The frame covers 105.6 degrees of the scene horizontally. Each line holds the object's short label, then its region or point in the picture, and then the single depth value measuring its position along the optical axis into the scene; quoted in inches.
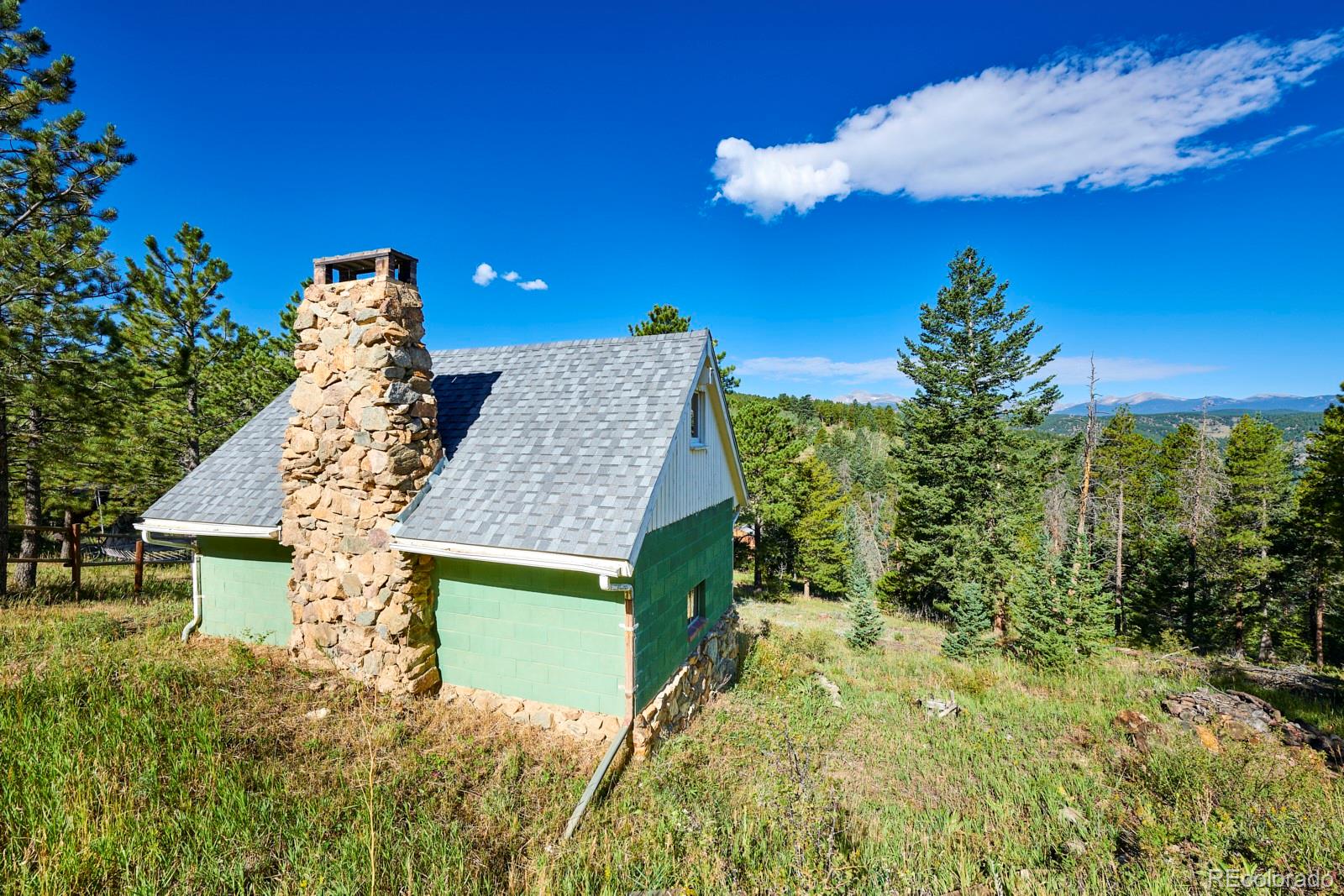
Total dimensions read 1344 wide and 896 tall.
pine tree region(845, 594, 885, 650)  659.4
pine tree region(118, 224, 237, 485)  709.9
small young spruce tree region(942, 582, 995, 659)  627.5
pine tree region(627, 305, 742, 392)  880.3
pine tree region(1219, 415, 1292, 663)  886.4
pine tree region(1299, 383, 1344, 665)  693.3
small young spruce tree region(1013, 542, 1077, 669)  553.6
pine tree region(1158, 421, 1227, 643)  938.7
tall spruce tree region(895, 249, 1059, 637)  847.7
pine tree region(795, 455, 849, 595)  1171.9
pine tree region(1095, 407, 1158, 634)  1008.9
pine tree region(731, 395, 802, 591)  1074.1
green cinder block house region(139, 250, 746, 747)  274.5
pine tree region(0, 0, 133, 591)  374.6
